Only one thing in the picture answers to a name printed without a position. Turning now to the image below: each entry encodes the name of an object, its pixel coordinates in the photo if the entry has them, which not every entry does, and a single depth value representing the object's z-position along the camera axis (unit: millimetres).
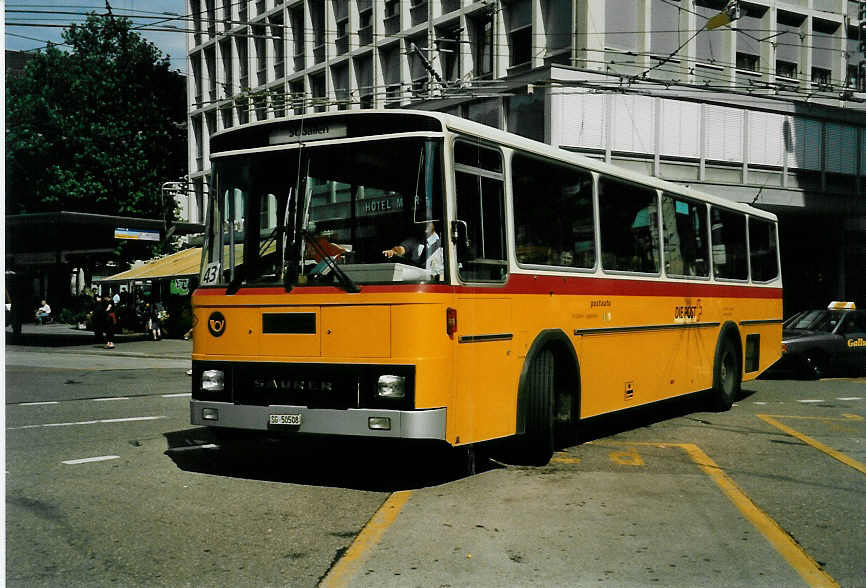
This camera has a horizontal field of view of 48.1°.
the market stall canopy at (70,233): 29922
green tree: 39750
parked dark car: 18328
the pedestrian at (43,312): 53750
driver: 7117
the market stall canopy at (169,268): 31938
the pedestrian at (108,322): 29344
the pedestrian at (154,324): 33281
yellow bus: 7102
